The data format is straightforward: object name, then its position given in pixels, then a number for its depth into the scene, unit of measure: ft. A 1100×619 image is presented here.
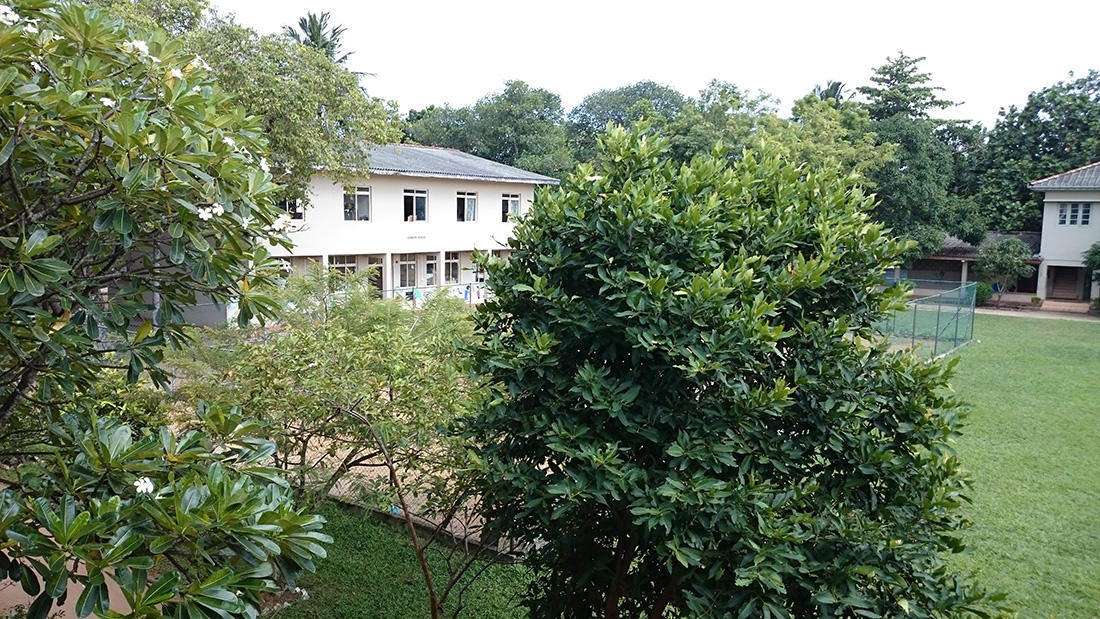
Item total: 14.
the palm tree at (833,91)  129.08
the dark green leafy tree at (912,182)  100.99
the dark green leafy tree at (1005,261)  100.12
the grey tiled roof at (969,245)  108.47
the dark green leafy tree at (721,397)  10.68
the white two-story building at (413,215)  77.87
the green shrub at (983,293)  102.99
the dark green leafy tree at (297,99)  53.72
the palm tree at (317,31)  106.22
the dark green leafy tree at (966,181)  110.73
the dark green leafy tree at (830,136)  89.45
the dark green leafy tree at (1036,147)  111.34
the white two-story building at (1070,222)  98.43
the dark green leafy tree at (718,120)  96.02
